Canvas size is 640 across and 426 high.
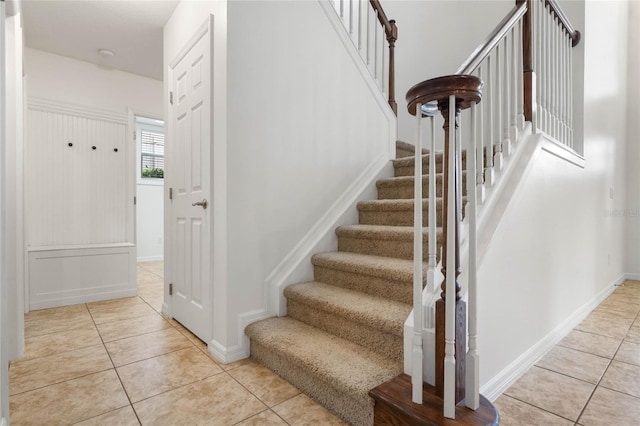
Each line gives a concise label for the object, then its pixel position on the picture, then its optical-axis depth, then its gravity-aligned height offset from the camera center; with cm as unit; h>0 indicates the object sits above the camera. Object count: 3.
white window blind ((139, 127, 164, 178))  601 +102
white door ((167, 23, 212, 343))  205 +17
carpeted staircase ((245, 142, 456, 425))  139 -56
